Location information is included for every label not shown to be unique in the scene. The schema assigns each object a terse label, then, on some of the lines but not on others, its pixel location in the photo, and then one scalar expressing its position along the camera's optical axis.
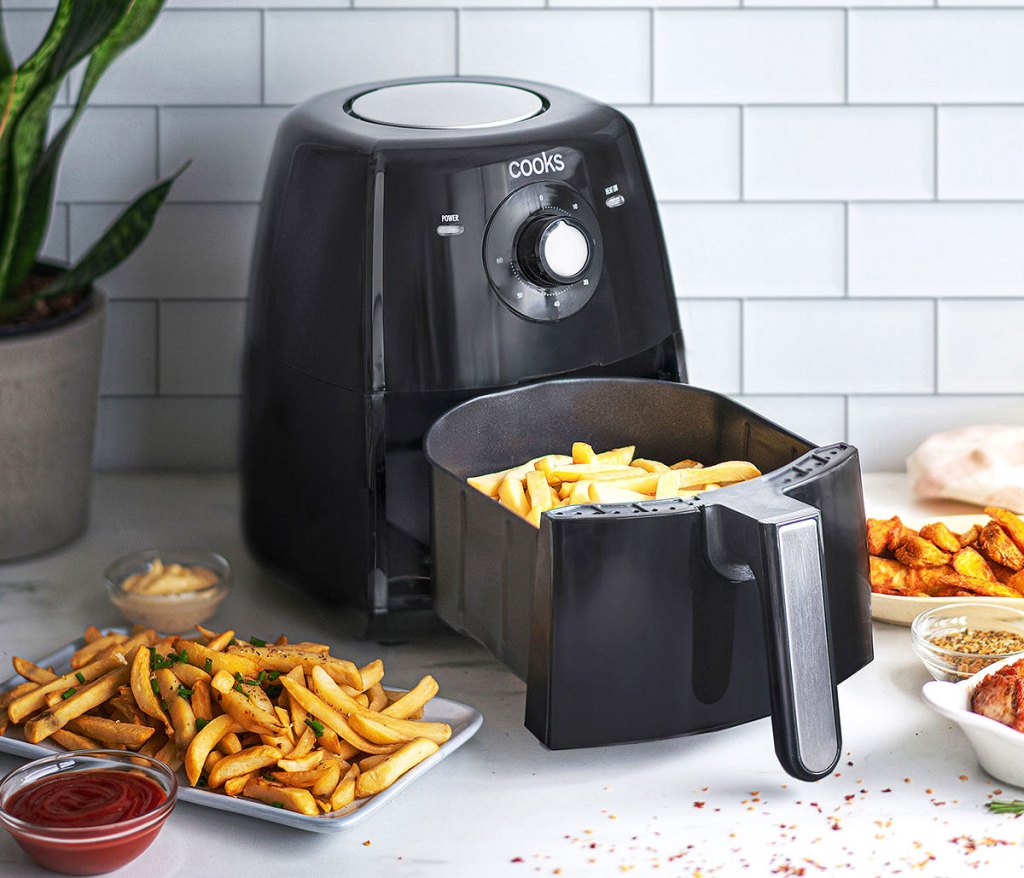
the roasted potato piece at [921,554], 2.05
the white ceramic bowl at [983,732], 1.84
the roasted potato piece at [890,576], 2.04
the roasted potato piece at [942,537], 2.07
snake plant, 2.05
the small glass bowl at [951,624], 1.95
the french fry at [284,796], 1.80
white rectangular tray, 1.80
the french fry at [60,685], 1.88
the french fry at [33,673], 1.92
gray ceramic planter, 2.10
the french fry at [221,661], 1.89
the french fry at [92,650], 1.94
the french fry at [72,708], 1.87
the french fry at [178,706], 1.85
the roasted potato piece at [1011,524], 2.06
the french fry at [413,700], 1.88
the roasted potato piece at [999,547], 2.04
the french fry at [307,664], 1.89
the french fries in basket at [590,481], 1.90
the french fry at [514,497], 1.90
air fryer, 1.95
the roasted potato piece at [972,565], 2.04
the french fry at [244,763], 1.82
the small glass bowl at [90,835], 1.77
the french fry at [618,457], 1.98
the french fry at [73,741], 1.87
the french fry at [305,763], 1.82
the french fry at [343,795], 1.81
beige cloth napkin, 2.16
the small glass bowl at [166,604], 2.02
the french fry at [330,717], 1.85
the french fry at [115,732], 1.86
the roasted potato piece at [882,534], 2.07
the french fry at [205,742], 1.83
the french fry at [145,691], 1.86
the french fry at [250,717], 1.84
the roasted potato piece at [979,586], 2.02
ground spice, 1.94
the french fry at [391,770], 1.83
